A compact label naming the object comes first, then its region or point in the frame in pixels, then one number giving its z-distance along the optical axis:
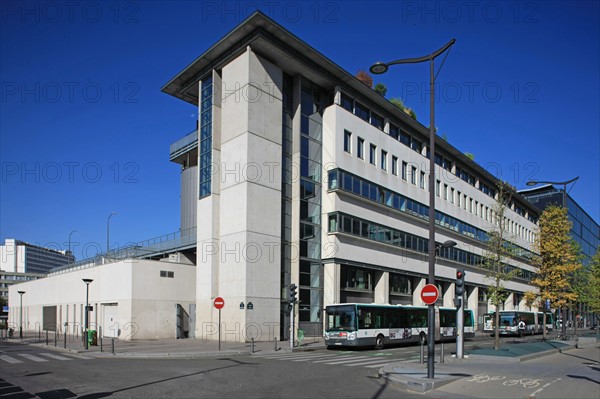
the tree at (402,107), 52.22
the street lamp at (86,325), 28.16
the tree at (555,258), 39.38
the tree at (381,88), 52.59
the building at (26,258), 175.12
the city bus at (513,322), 49.59
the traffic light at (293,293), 27.58
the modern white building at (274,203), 34.56
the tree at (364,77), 47.00
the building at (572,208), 93.31
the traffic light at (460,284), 19.05
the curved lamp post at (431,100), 15.45
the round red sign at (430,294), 14.30
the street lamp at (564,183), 34.70
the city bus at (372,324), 28.12
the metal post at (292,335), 27.14
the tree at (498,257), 27.70
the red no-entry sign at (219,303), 26.69
